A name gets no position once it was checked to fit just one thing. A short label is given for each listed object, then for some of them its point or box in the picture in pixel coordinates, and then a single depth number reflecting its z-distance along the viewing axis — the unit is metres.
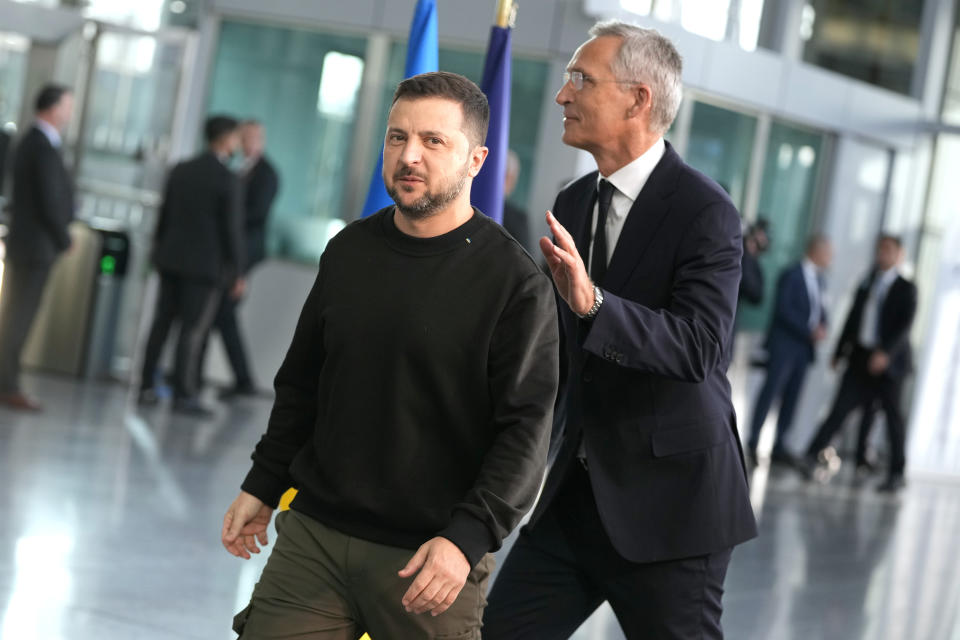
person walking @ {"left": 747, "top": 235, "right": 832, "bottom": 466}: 19.59
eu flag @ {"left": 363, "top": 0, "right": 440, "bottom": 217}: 8.36
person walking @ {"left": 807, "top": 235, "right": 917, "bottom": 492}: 19.24
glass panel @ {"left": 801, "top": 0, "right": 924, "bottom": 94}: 24.46
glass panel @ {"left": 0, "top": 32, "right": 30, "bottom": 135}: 19.16
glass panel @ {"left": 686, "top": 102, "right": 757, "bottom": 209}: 21.05
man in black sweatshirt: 4.29
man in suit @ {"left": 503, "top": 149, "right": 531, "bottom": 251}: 14.63
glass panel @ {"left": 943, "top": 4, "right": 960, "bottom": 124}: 26.68
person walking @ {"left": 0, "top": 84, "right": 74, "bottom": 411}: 15.17
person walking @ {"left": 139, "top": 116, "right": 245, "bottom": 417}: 16.27
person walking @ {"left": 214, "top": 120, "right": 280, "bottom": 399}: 18.03
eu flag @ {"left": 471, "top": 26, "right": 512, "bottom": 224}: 8.29
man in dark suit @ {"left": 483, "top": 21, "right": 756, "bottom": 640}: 5.10
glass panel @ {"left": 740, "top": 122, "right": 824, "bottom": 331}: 22.78
